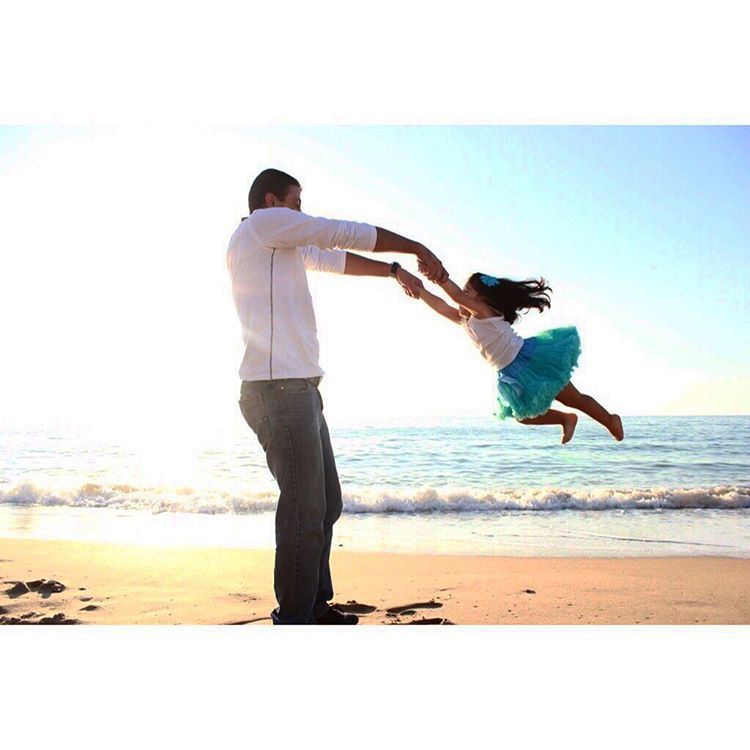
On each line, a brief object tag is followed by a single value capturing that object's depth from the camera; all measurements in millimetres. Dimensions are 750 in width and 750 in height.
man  2213
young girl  2932
